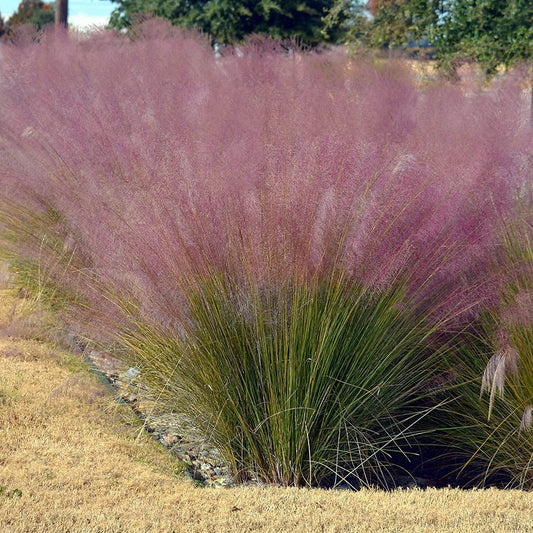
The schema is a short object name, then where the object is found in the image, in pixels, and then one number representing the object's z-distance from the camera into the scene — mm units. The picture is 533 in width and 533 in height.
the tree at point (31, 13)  37341
